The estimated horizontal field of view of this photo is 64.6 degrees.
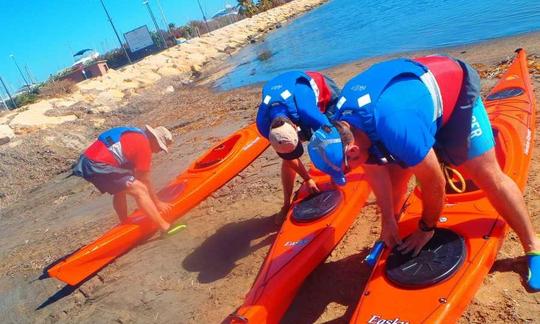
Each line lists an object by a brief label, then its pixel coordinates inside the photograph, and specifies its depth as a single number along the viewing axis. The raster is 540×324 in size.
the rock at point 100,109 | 17.49
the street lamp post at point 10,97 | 24.66
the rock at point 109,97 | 19.64
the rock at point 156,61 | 30.53
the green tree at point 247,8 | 63.47
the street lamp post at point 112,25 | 35.06
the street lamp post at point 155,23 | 42.73
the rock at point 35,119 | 14.73
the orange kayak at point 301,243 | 3.38
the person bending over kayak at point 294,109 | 3.77
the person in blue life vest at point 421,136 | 2.43
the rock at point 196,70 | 27.97
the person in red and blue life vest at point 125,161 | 5.30
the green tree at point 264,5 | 65.23
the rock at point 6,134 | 13.52
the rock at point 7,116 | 15.16
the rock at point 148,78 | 25.53
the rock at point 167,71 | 27.67
